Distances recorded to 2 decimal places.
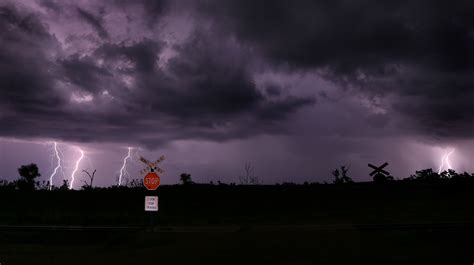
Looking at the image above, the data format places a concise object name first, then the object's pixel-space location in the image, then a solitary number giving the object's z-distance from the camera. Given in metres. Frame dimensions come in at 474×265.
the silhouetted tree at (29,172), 54.15
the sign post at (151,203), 19.66
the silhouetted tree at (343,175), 43.52
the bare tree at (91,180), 40.15
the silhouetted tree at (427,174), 40.17
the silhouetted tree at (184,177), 52.87
